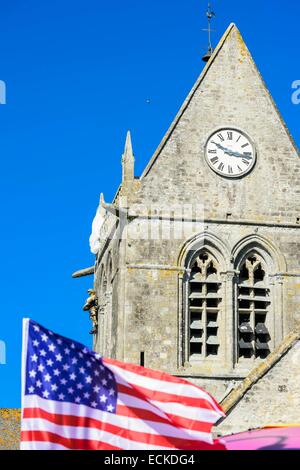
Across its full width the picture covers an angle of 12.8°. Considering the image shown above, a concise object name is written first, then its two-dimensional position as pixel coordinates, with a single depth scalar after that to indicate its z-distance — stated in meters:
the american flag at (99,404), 17.33
